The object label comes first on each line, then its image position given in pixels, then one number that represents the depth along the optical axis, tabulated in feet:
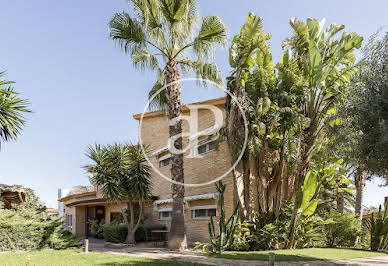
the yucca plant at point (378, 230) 48.98
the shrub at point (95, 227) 86.15
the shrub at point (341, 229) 53.74
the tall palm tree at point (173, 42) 46.75
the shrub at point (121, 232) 64.13
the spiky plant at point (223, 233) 42.86
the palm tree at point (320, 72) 49.49
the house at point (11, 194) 61.09
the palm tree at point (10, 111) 53.98
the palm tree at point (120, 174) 60.08
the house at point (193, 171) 58.23
